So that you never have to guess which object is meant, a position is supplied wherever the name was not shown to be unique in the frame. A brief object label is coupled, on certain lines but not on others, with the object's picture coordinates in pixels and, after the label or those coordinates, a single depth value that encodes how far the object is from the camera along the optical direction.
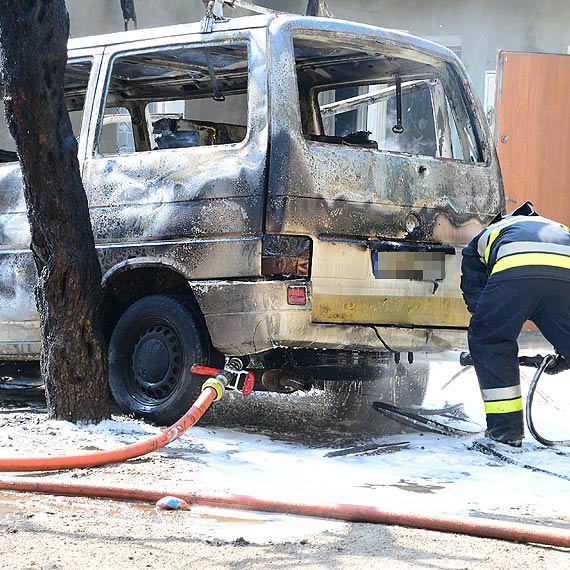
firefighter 10.80
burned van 10.98
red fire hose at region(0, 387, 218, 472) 9.00
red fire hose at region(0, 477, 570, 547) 6.99
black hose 11.14
